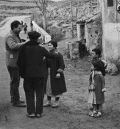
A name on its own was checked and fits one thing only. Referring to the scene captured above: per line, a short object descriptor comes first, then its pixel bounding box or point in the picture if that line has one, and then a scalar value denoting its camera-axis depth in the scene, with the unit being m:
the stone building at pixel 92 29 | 18.92
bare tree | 34.61
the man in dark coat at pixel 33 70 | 8.04
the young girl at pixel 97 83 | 8.41
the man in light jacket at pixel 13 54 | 8.66
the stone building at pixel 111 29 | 15.75
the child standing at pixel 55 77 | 9.10
